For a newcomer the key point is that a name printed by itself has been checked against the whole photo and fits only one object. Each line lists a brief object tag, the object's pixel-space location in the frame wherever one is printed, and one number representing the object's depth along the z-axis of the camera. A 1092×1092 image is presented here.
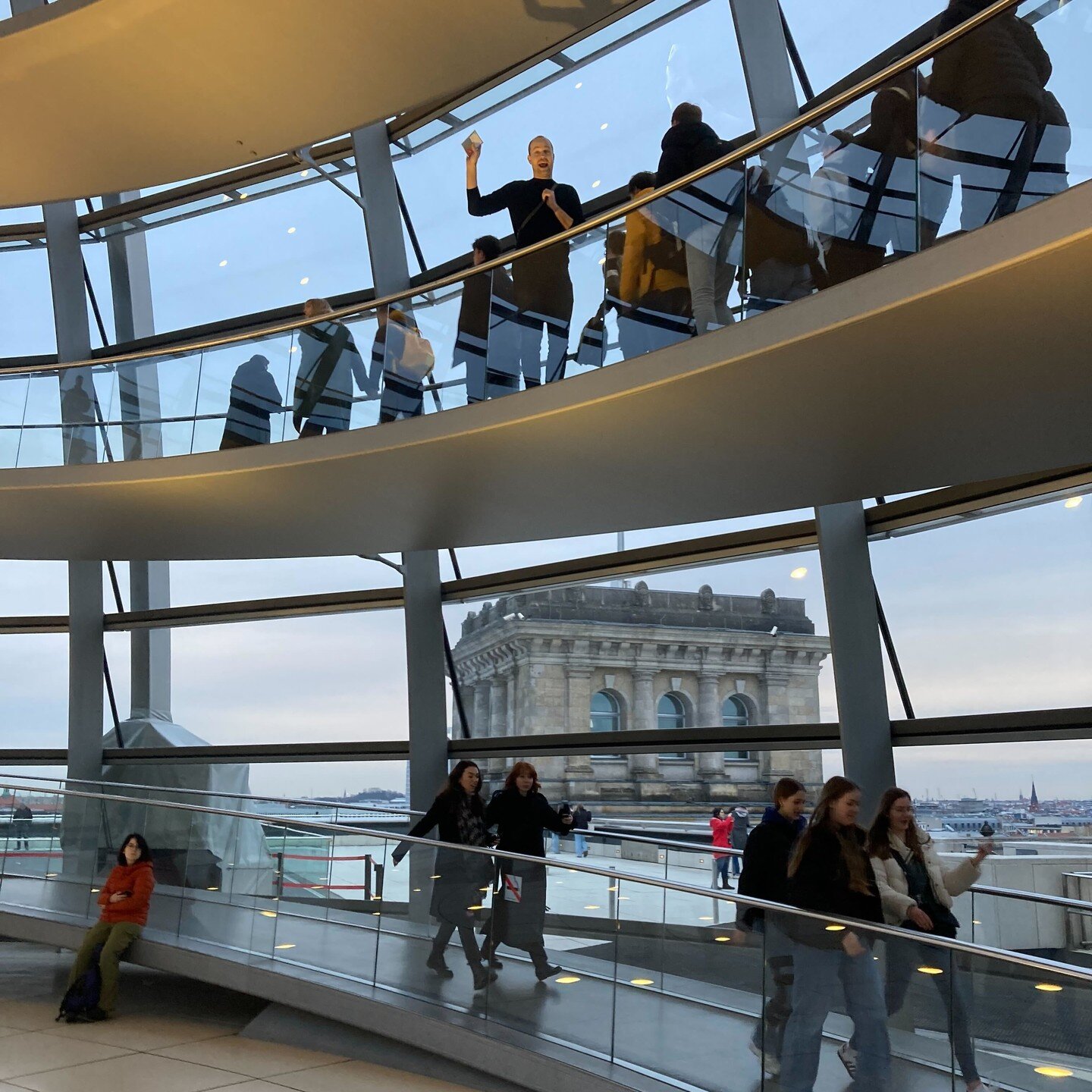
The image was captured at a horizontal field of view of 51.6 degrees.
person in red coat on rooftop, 10.52
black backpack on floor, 8.78
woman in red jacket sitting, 8.84
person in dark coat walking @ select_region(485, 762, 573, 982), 6.66
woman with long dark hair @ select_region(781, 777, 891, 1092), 4.69
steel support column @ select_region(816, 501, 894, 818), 9.26
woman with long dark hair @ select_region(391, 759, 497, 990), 6.99
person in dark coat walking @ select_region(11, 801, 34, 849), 10.78
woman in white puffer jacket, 5.54
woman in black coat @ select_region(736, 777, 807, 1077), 5.84
